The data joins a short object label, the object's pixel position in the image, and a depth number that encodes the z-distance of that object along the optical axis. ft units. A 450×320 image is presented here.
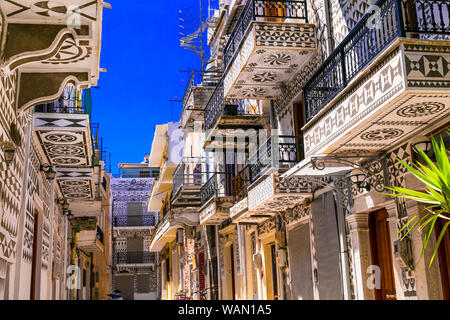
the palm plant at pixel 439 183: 16.05
